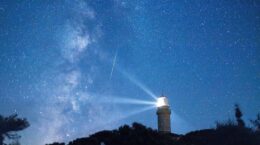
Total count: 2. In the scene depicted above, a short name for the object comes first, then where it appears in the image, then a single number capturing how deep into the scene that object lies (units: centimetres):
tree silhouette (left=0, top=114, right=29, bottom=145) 1836
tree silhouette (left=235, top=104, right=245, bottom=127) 2124
